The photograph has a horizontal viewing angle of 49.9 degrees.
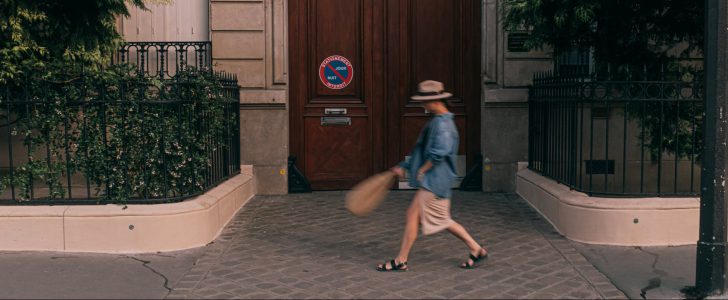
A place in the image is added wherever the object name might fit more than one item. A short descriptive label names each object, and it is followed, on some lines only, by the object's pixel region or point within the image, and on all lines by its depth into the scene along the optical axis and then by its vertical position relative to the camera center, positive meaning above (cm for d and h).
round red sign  1102 +43
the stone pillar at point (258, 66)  1068 +49
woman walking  644 -64
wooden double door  1098 +36
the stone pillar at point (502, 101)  1072 -1
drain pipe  562 -42
